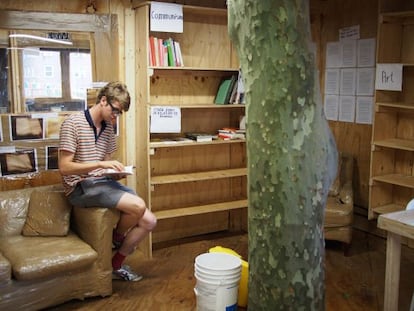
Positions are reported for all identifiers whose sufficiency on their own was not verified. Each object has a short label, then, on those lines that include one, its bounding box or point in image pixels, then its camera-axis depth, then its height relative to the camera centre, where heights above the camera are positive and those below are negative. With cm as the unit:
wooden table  264 -89
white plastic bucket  299 -116
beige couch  306 -102
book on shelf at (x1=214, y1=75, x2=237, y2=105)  445 -1
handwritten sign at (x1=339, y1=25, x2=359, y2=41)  461 +53
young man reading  335 -50
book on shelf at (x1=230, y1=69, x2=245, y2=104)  443 -3
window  378 +9
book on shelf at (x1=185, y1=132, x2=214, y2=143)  431 -40
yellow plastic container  323 -126
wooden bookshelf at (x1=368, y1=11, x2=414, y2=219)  414 -34
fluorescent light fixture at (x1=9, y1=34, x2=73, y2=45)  369 +38
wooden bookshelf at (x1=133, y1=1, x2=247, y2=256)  417 -49
